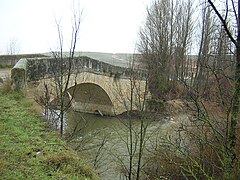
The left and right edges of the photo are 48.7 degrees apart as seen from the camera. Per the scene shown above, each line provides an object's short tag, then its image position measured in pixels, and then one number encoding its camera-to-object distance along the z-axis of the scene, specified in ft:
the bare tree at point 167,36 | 66.18
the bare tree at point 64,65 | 24.03
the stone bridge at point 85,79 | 30.88
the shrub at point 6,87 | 29.12
